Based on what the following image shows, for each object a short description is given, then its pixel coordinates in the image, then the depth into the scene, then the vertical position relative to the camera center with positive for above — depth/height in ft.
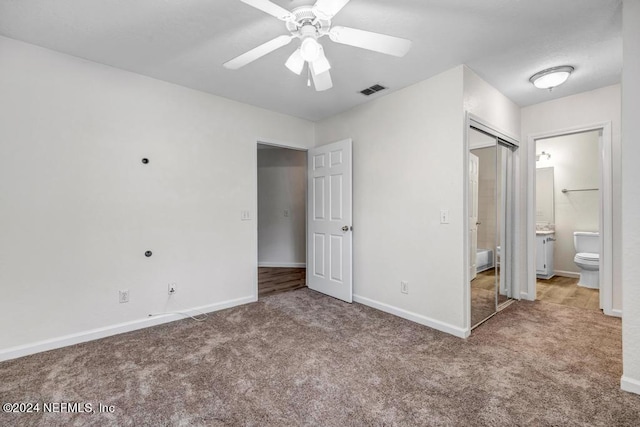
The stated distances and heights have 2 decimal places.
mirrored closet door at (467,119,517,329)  8.77 -0.35
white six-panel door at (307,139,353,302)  11.37 -0.41
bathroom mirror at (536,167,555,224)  15.49 +0.81
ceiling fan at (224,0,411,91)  4.82 +3.32
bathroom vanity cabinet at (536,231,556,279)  14.47 -2.29
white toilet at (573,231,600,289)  12.79 -2.18
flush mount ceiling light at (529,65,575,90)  8.20 +3.94
